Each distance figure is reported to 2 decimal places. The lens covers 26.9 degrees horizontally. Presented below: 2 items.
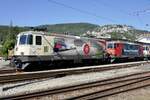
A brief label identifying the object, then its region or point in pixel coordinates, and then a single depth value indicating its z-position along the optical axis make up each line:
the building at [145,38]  96.58
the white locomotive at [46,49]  23.43
